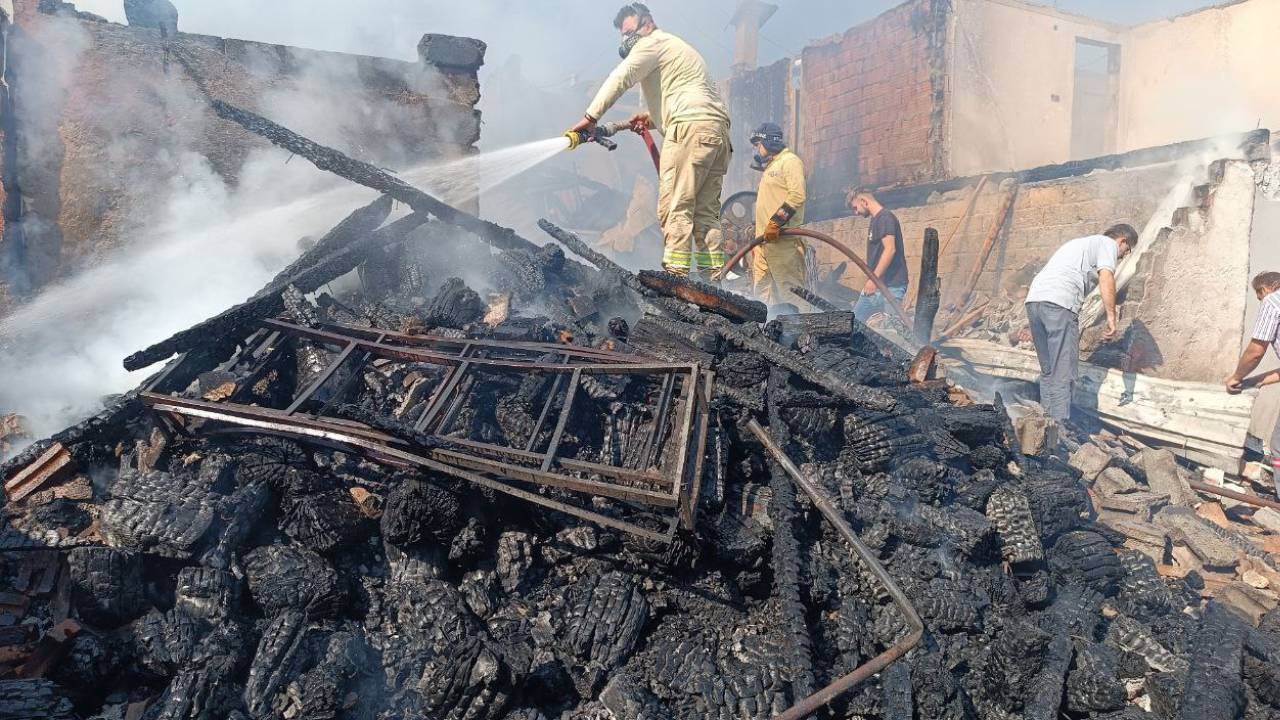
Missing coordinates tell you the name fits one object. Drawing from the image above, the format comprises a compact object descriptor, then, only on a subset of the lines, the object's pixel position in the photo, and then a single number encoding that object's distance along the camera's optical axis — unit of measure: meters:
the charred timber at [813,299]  6.75
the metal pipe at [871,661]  2.53
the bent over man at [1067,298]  6.45
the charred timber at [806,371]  4.09
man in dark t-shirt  8.61
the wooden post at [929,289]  7.50
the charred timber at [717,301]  4.92
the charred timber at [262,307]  3.93
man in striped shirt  5.49
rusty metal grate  3.07
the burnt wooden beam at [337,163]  5.64
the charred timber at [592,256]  5.47
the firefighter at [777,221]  7.33
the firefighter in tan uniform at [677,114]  6.15
